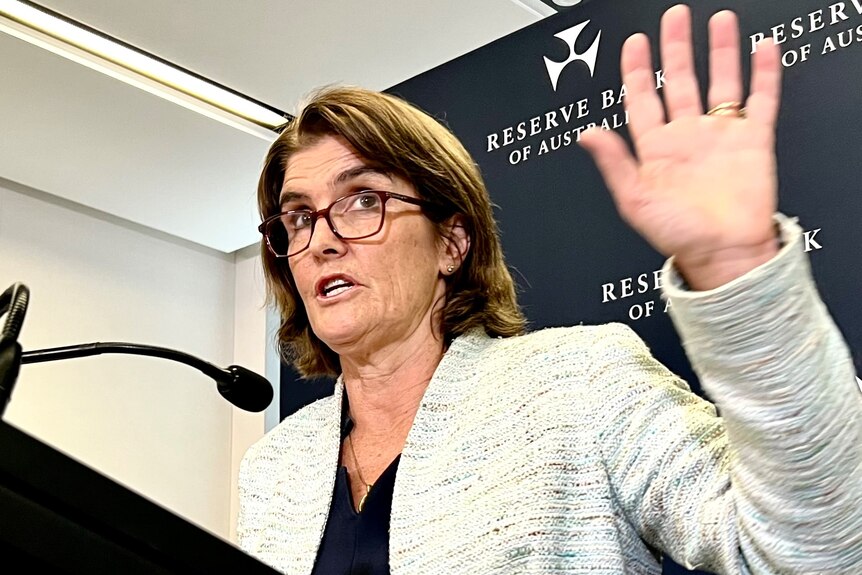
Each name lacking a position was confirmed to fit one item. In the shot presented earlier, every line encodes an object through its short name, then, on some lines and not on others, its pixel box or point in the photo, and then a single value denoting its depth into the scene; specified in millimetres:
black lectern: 412
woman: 813
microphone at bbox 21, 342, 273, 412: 1113
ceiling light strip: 2336
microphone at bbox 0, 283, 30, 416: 792
